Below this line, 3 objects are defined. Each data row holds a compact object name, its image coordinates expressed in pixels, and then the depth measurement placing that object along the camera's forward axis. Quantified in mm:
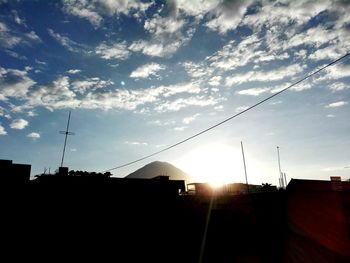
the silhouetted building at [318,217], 17859
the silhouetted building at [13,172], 15414
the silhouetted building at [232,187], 46619
